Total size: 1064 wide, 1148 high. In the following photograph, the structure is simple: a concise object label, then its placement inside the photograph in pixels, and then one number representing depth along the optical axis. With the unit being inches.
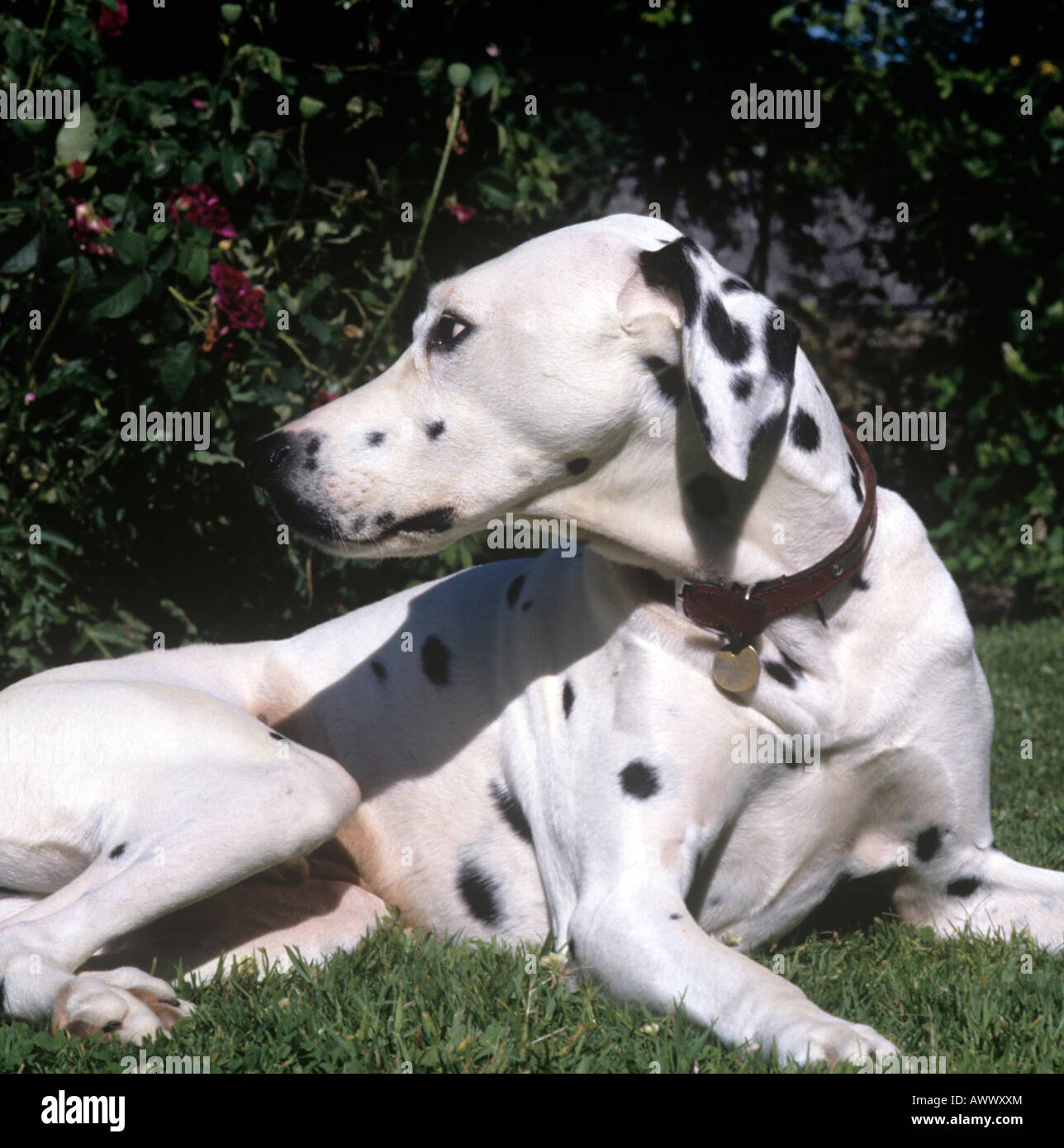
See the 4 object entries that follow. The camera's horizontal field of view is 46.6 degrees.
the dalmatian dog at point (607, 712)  107.0
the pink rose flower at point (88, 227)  160.7
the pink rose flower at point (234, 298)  165.8
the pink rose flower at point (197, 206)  167.5
